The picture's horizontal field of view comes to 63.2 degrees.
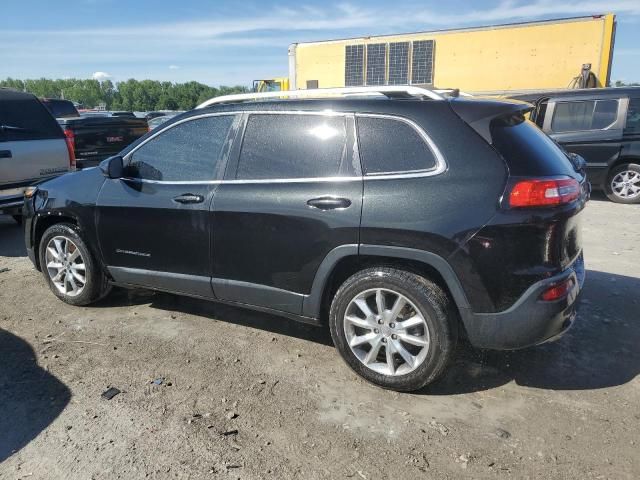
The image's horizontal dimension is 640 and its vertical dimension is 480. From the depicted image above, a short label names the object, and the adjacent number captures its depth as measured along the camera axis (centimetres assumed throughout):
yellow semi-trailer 1202
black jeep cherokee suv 282
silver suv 657
